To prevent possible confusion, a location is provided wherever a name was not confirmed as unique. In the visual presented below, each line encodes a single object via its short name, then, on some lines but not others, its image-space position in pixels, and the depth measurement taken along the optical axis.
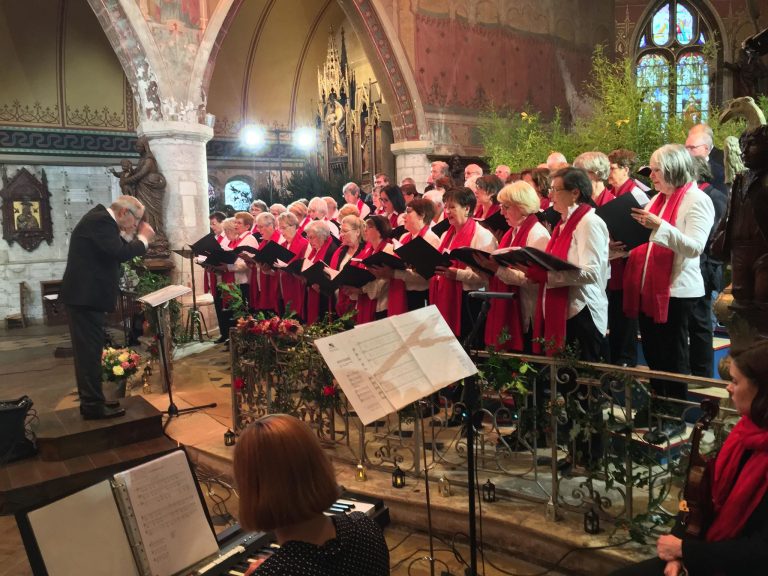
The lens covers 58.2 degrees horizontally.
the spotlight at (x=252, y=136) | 14.31
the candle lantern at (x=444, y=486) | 3.75
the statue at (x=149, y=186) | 9.23
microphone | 2.71
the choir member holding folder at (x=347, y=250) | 5.73
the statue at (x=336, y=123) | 14.15
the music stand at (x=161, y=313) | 5.63
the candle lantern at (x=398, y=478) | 3.89
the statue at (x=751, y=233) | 2.64
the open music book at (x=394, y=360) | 2.41
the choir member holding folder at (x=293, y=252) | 6.90
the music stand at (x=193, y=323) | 8.84
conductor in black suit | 4.78
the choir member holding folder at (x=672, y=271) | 3.89
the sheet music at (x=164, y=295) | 5.57
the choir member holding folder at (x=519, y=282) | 4.23
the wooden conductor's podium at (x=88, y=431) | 4.91
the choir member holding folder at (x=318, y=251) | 6.24
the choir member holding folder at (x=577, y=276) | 3.78
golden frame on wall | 12.20
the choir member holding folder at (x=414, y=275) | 5.03
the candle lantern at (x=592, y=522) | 3.22
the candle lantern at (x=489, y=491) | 3.66
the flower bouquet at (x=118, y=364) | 6.12
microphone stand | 2.51
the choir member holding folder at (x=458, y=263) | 4.73
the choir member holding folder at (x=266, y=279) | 7.34
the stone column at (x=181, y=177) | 9.32
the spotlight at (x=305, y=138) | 15.17
